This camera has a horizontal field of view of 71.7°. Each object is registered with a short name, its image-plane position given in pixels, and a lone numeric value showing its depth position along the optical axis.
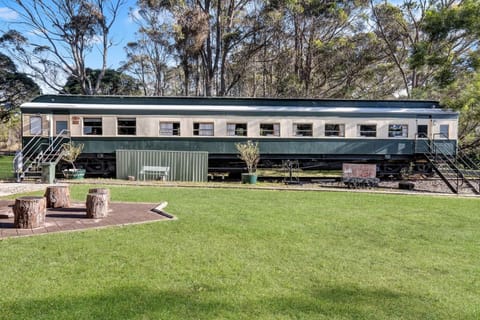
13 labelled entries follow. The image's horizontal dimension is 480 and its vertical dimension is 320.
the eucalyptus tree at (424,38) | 16.65
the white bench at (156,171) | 14.09
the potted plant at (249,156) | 13.64
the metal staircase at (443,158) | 14.48
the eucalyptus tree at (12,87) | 28.83
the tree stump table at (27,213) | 5.61
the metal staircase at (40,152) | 13.53
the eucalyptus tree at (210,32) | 22.72
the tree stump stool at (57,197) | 7.49
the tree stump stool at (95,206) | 6.47
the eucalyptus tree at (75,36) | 24.75
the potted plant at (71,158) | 13.66
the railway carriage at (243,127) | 14.34
